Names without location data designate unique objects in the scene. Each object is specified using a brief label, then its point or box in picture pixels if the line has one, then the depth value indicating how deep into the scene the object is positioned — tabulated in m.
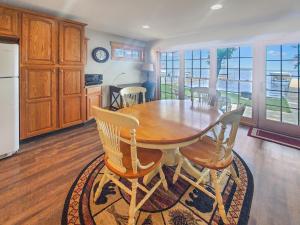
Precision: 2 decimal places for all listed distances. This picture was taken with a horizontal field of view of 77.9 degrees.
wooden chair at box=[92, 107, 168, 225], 1.24
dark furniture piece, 4.88
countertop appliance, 4.11
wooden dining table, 1.44
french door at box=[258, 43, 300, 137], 3.47
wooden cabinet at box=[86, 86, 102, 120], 4.03
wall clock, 4.56
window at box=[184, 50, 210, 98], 4.80
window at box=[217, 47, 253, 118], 4.11
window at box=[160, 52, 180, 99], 5.52
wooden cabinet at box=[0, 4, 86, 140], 2.83
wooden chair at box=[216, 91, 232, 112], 2.67
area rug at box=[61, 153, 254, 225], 1.52
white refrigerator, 2.41
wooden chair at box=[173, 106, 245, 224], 1.43
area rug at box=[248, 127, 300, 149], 3.14
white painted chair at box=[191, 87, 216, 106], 2.92
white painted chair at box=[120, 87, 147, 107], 2.70
